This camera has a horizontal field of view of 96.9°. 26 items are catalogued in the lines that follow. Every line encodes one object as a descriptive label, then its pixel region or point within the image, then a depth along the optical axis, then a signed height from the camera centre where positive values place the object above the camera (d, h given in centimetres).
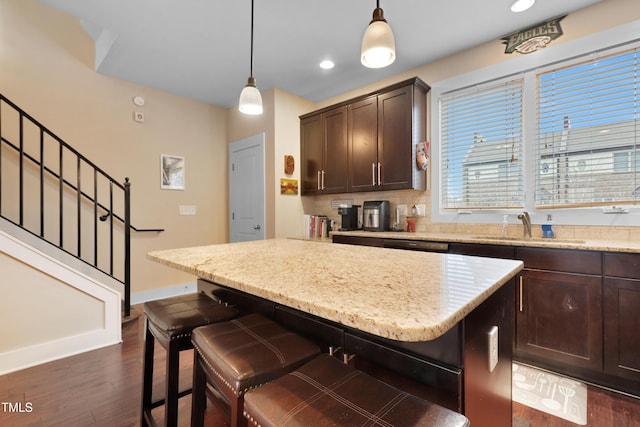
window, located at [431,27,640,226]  217 +69
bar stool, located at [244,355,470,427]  66 -48
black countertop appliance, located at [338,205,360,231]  351 -3
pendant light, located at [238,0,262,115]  199 +82
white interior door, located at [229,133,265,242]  389 +37
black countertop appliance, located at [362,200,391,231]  327 -1
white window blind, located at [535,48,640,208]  214 +65
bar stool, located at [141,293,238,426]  121 -51
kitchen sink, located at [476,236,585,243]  221 -21
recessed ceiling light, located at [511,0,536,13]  218 +163
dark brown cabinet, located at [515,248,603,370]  183 -65
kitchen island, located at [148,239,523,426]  64 -21
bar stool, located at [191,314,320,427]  86 -46
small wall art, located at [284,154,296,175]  384 +69
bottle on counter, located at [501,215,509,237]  262 -11
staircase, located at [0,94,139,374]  211 -26
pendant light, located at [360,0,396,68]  136 +85
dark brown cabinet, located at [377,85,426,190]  298 +85
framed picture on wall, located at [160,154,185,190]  385 +60
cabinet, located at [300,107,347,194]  356 +83
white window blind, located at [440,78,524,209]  267 +67
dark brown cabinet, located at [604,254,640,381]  171 -63
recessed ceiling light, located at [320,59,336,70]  309 +166
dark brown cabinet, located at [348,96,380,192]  326 +82
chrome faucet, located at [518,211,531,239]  240 -7
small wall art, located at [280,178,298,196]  379 +39
